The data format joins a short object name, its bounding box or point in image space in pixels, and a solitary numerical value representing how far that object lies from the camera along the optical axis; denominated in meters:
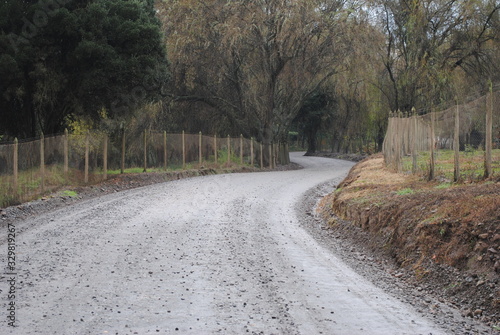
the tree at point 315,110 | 60.16
